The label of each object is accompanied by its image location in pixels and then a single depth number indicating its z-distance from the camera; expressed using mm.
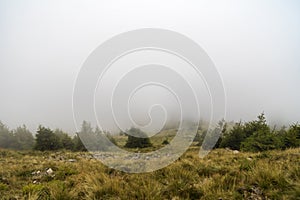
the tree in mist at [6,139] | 41469
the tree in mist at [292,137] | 16517
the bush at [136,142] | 26166
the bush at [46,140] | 31297
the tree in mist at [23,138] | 40209
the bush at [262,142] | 16562
